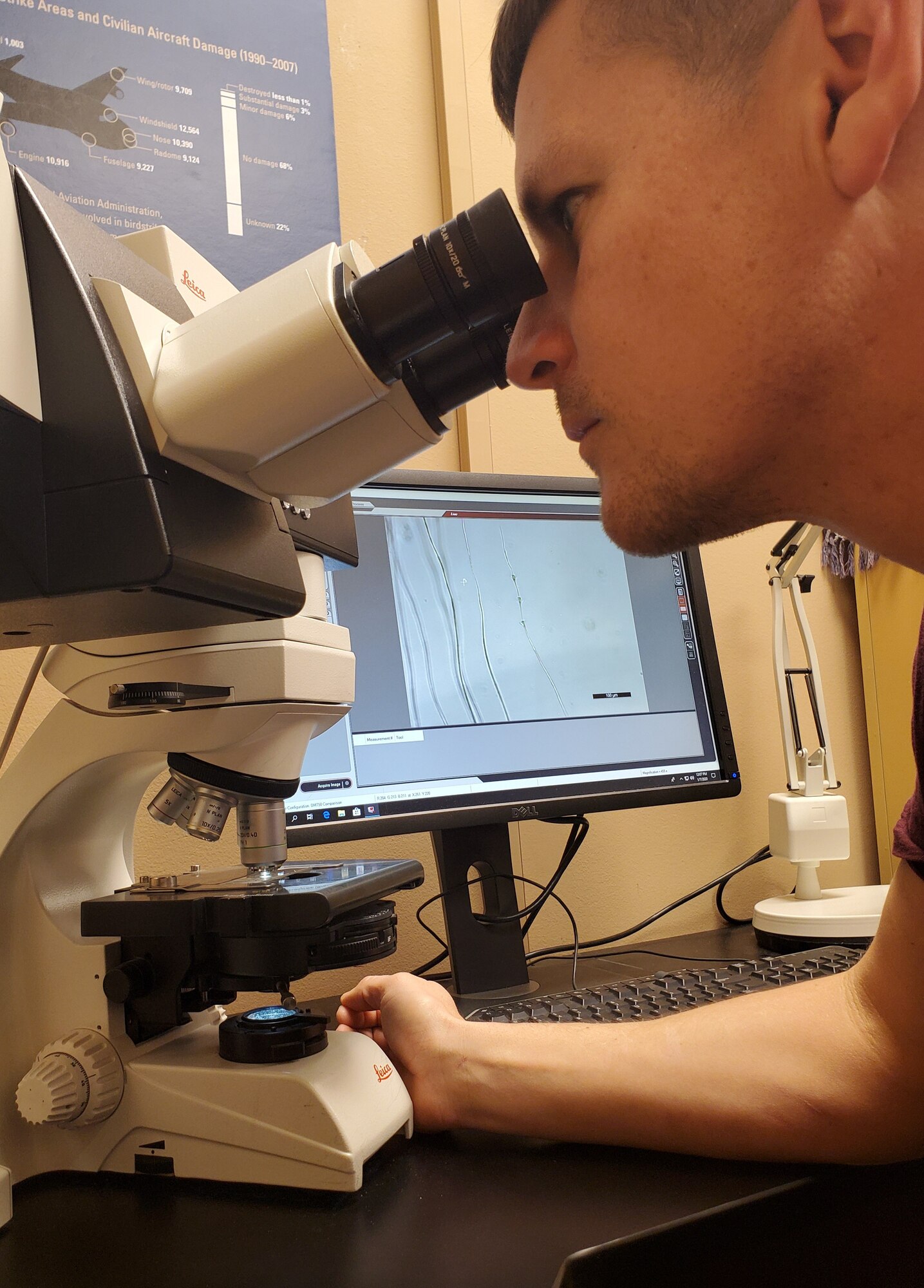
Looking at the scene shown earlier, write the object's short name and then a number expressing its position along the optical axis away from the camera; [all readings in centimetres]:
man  54
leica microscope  47
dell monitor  96
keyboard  74
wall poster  108
